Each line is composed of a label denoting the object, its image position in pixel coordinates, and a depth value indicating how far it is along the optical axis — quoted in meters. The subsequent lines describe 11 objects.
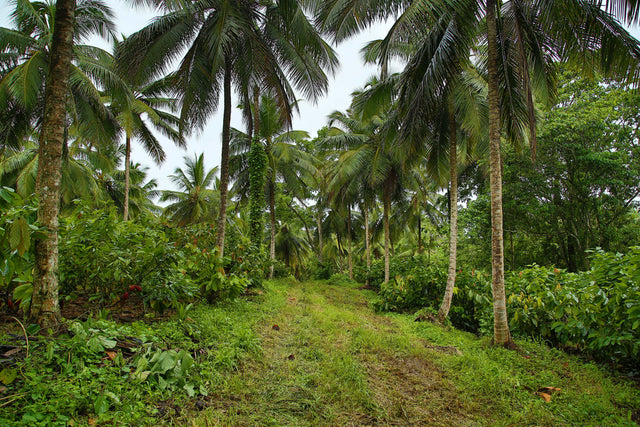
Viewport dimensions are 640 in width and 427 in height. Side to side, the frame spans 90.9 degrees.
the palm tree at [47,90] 2.81
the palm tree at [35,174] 10.37
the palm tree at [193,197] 18.83
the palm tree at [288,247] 18.88
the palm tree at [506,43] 4.88
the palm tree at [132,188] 16.42
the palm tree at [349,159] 13.49
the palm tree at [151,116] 10.99
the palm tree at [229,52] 6.89
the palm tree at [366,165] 13.15
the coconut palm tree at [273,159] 13.37
